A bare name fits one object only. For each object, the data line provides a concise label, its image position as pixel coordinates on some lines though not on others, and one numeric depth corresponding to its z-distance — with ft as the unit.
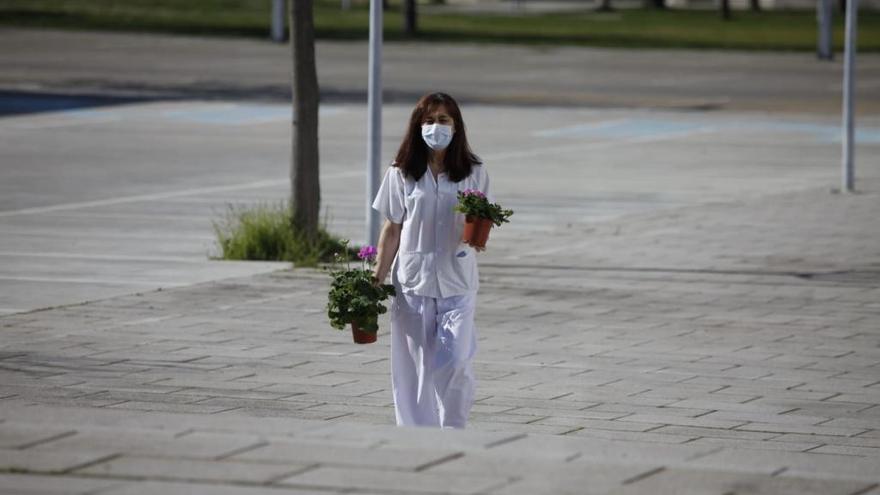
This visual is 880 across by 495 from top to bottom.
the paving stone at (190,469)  45.24
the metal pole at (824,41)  326.83
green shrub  102.32
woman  55.57
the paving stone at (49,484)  43.96
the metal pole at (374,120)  101.91
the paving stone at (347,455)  46.75
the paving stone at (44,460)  46.29
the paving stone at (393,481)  44.14
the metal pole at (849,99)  140.77
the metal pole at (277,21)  334.32
